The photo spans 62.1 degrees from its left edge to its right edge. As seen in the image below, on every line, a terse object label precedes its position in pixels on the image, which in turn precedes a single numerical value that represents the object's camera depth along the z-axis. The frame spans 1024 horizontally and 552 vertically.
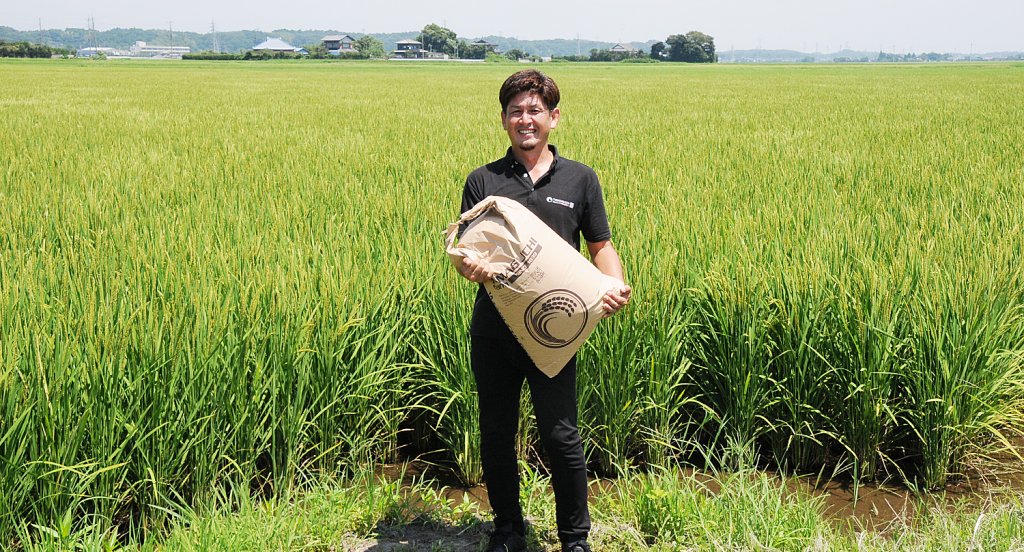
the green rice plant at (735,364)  2.93
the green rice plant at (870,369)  2.79
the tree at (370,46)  107.93
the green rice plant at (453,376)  2.86
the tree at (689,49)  102.75
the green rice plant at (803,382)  2.93
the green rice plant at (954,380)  2.76
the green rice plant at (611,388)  2.87
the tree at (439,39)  119.12
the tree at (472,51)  118.19
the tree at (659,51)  104.75
